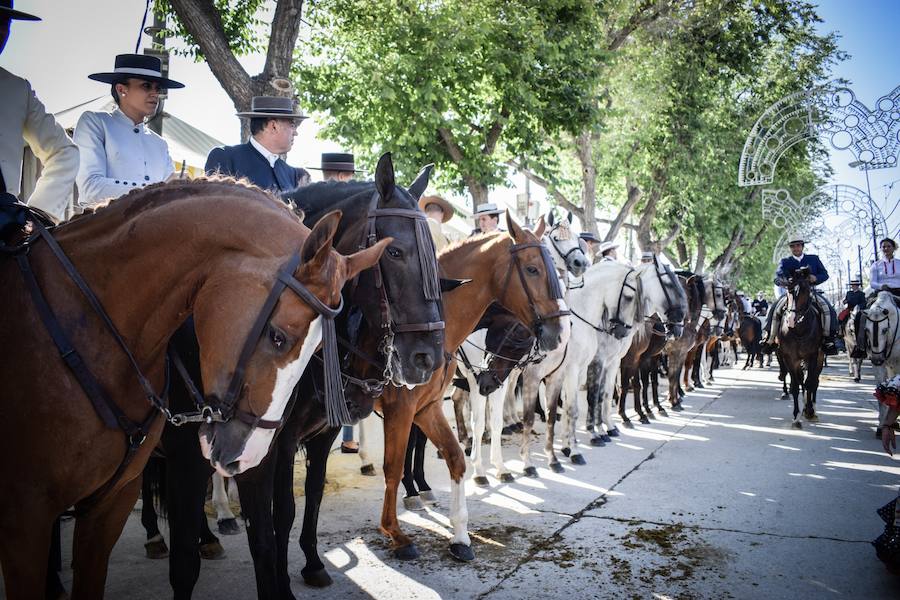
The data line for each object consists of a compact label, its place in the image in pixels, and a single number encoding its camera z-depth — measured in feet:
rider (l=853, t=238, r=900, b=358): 39.65
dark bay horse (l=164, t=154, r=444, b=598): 11.53
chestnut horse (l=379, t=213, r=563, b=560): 16.12
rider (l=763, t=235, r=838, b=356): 36.99
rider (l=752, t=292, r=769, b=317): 90.64
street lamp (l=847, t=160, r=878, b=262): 51.29
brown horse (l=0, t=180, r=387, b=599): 7.41
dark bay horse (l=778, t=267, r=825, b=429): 36.11
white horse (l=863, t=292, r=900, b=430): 35.12
